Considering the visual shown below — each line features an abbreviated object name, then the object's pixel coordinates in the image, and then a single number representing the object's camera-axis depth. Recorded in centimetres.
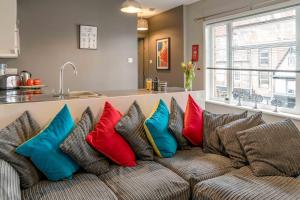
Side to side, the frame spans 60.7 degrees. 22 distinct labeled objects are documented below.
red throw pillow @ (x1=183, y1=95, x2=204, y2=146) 244
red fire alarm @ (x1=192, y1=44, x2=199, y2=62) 549
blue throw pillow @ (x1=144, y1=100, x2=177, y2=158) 224
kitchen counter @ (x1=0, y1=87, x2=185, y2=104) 210
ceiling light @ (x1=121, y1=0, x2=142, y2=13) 314
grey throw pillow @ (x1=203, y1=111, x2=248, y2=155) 233
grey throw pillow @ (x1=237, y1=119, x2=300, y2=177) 188
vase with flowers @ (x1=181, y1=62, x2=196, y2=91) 304
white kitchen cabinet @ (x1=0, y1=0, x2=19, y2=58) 370
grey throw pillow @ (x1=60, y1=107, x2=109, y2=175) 182
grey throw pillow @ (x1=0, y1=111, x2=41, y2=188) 165
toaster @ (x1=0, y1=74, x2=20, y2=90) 384
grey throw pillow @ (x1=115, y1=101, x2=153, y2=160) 212
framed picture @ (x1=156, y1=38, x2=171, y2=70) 644
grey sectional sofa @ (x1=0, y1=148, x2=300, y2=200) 156
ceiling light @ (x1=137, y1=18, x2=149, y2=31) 562
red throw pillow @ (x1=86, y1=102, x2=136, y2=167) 197
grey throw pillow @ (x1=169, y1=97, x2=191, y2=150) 237
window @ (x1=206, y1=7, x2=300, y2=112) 374
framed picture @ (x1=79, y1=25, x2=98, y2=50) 483
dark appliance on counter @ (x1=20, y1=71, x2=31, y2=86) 412
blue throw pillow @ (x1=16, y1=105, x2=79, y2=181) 173
